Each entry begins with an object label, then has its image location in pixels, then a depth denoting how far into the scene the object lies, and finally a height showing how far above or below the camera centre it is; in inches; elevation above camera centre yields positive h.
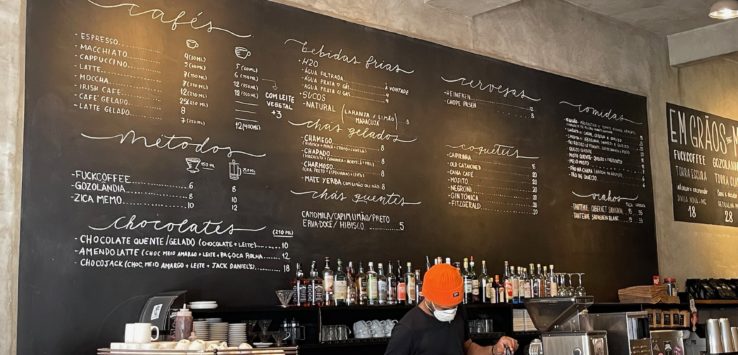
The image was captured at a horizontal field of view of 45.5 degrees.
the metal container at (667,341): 260.4 -18.2
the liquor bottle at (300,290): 199.5 -0.2
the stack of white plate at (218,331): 177.9 -8.0
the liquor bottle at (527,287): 247.6 -0.8
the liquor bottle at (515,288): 243.9 -1.0
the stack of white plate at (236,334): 181.3 -8.8
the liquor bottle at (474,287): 234.8 -0.5
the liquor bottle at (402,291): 216.8 -1.0
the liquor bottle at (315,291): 200.7 -0.4
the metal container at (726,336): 289.3 -18.6
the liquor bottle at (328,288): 202.5 +0.2
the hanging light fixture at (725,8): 249.6 +76.3
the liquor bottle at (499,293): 240.8 -2.3
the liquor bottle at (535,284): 251.8 -0.1
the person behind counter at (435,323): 165.6 -7.1
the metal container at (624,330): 239.3 -13.1
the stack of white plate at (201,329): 174.9 -7.3
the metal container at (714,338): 287.3 -19.1
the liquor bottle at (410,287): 219.8 -0.1
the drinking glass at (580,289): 268.6 -1.9
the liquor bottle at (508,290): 241.9 -1.5
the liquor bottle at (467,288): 233.0 -0.7
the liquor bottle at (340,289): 203.9 -0.1
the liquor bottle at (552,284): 256.8 -0.2
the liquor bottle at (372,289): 211.5 -0.3
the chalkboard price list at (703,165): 325.7 +43.5
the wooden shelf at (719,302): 300.5 -7.8
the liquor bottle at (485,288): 239.5 -0.9
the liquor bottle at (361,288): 211.3 +0.0
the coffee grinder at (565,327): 219.5 -11.1
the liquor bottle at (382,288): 213.0 -0.1
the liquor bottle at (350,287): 206.8 +0.3
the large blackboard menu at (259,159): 169.6 +31.0
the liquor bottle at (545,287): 255.1 -1.0
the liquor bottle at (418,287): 222.1 -0.1
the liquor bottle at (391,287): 215.3 +0.0
